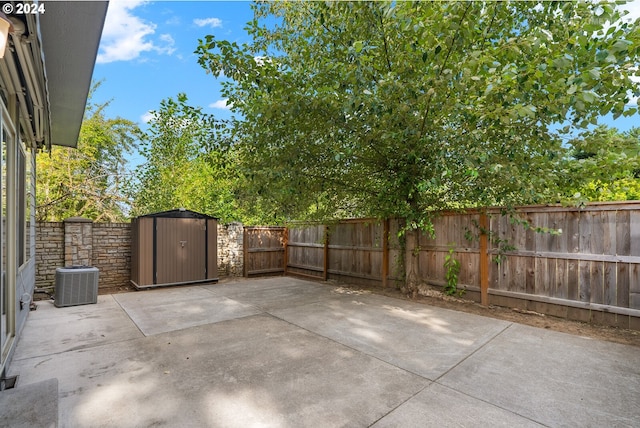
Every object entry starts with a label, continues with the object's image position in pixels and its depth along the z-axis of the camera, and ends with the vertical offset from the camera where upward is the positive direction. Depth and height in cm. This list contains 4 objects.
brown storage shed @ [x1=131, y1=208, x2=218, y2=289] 645 -68
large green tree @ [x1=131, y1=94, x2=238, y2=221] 871 +139
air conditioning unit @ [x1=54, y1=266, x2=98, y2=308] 486 -110
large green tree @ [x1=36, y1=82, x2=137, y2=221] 899 +136
